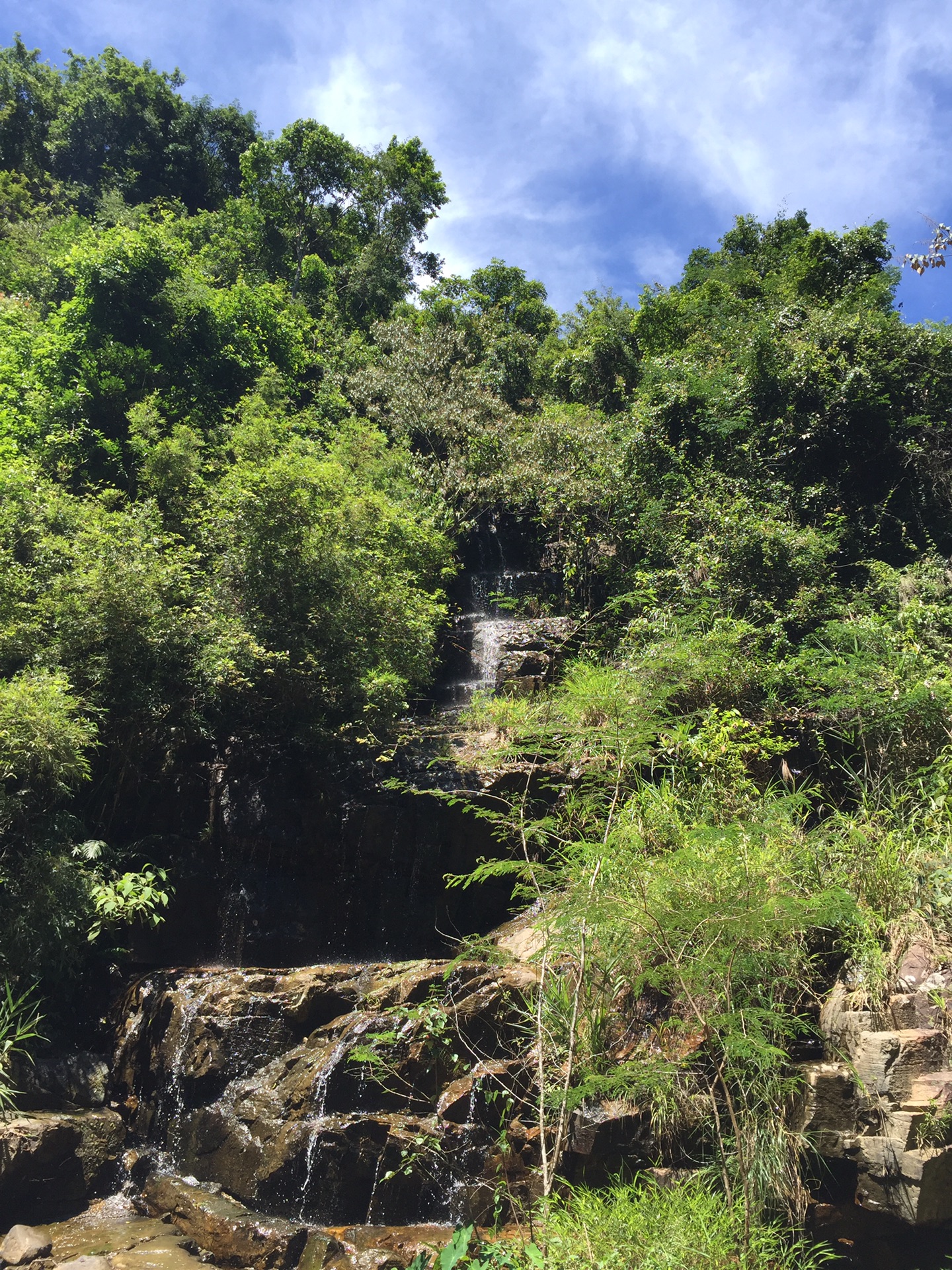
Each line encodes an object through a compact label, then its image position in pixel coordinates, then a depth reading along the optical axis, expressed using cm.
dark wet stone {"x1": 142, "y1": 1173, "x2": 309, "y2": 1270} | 515
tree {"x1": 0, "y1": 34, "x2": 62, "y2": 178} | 2792
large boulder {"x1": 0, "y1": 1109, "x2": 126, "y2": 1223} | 592
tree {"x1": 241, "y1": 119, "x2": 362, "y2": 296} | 2489
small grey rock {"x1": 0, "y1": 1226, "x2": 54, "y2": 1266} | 523
